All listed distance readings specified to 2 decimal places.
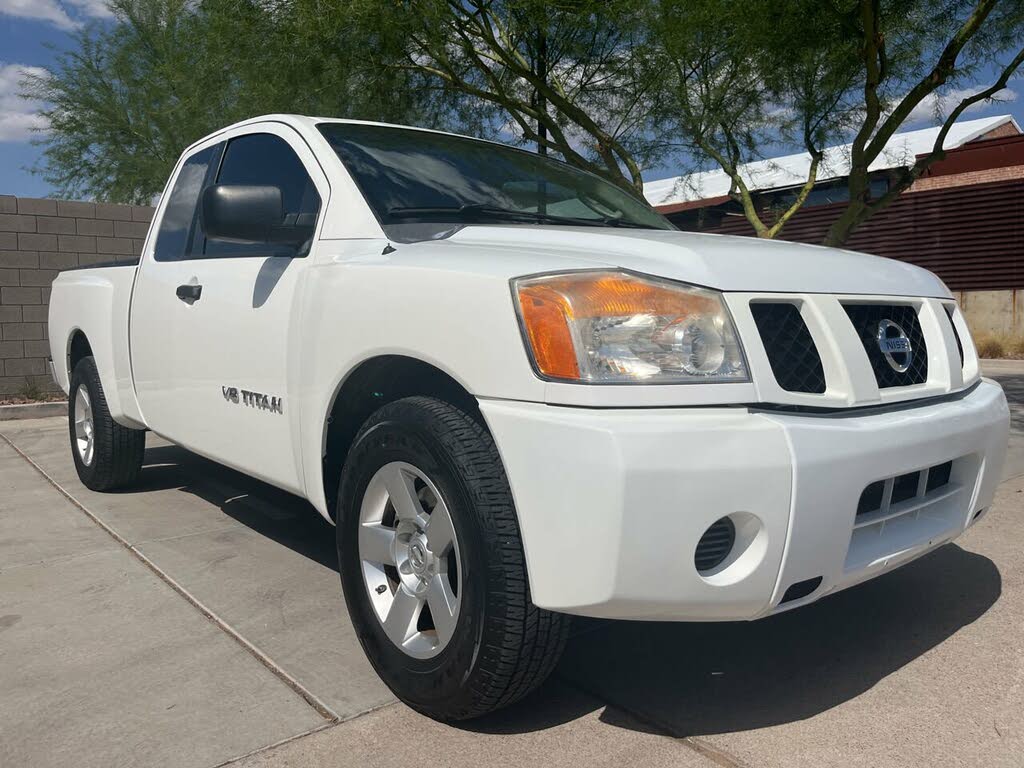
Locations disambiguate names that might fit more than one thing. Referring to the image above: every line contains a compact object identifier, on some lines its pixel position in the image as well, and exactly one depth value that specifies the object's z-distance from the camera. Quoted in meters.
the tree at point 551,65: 9.31
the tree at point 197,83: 9.84
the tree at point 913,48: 8.10
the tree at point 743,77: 8.48
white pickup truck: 1.99
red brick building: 16.47
